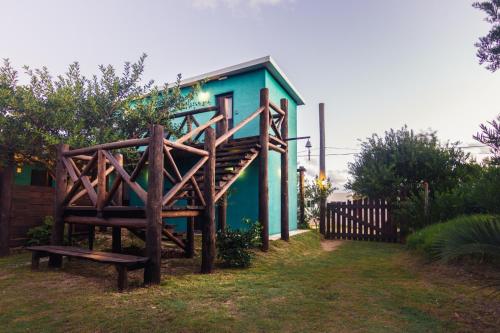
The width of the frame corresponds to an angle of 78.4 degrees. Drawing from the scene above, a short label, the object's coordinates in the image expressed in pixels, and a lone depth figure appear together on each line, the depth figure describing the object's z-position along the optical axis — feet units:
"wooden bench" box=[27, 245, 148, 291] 15.29
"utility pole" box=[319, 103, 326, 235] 55.42
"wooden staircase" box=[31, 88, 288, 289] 16.70
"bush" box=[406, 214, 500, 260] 10.97
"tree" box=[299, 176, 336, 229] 47.19
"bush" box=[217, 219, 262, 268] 21.81
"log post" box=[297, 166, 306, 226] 47.09
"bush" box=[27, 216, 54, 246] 26.81
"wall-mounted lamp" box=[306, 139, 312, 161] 46.26
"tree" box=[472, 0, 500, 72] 10.59
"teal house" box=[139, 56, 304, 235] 34.27
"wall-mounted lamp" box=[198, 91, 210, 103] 39.24
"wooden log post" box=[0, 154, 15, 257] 25.37
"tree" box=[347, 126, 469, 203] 38.96
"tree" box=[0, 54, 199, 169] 26.08
